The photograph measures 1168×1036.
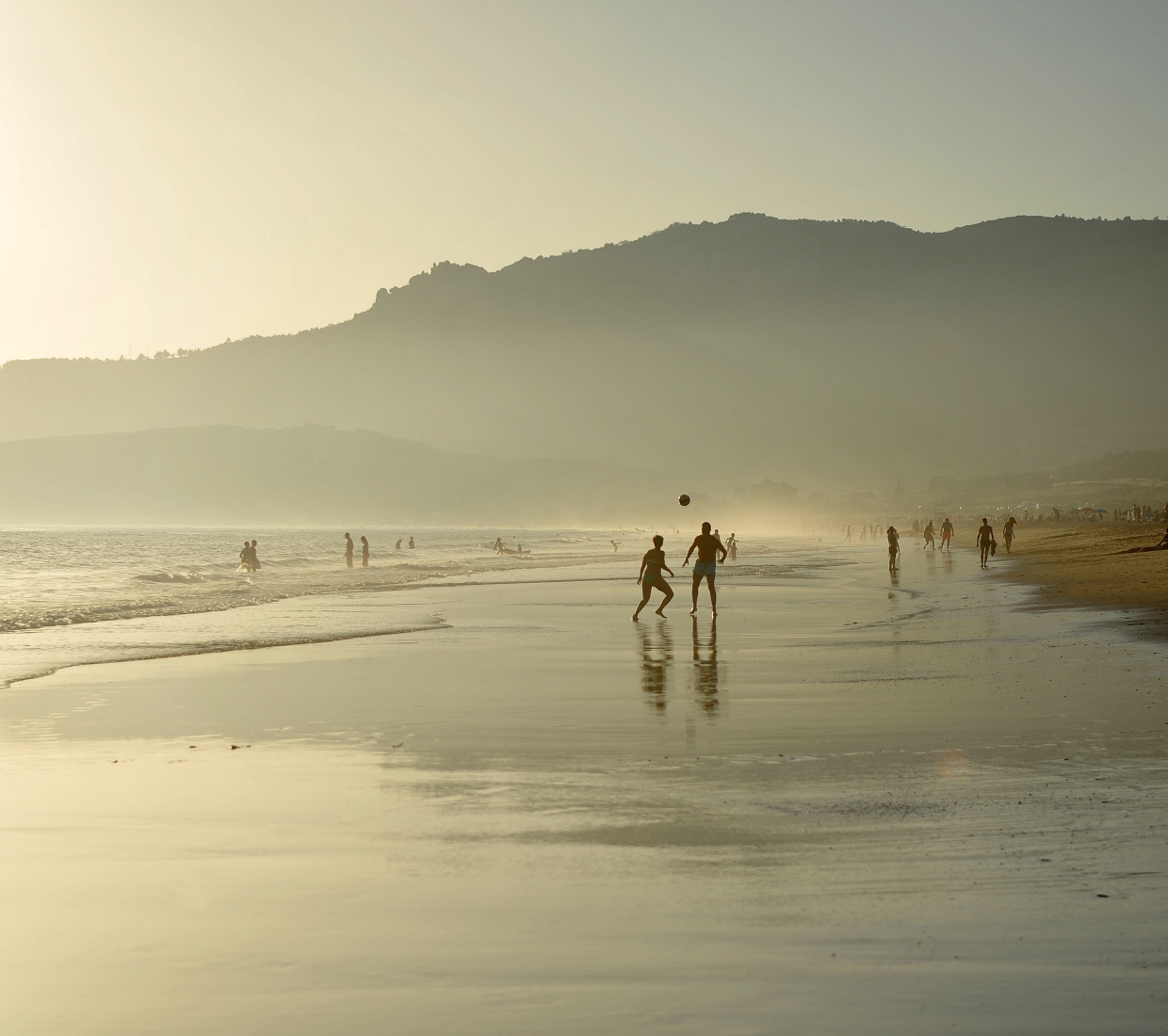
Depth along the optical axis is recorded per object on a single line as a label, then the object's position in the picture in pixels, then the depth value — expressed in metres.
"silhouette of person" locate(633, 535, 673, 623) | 24.48
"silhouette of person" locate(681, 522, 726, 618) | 24.22
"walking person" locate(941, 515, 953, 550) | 66.94
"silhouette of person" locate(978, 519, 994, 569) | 45.14
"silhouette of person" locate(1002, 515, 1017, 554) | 59.47
